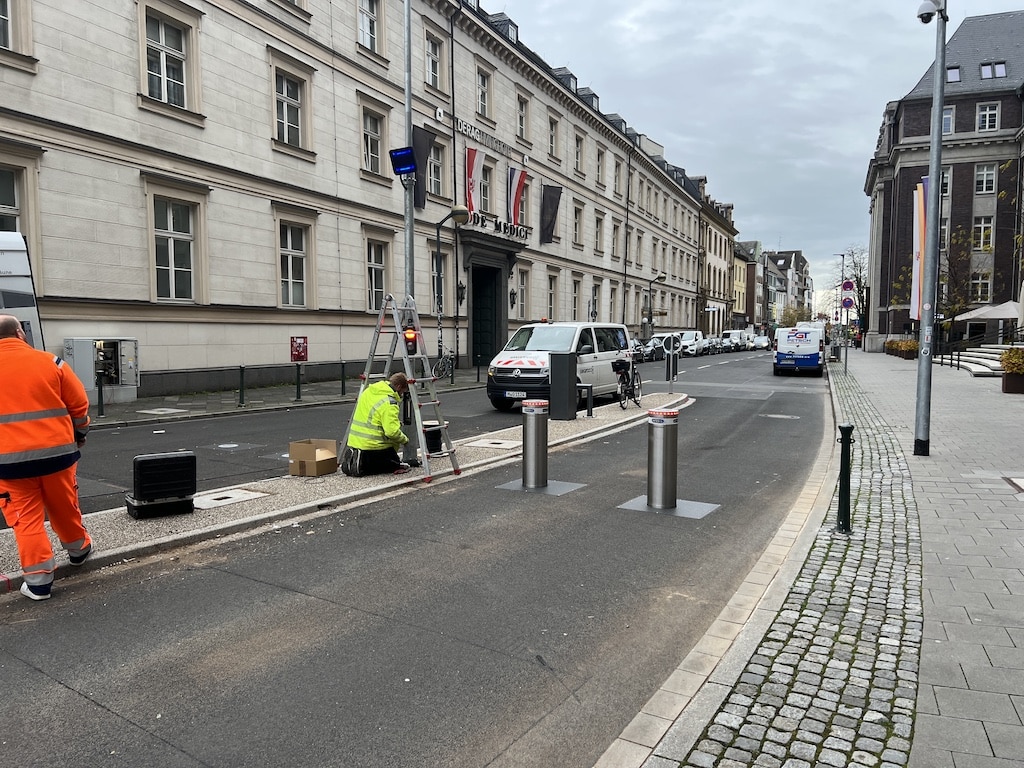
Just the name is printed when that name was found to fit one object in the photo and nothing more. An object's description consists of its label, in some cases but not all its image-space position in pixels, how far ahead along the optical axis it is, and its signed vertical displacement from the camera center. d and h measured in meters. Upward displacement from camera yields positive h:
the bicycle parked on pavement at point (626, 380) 15.57 -1.11
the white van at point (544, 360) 14.87 -0.63
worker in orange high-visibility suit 4.43 -0.74
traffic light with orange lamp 8.56 -0.09
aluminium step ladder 8.21 -0.34
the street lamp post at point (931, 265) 9.30 +0.90
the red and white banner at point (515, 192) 32.50 +6.43
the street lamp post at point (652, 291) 54.87 +3.19
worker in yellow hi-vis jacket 7.90 -1.14
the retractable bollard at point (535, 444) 7.93 -1.27
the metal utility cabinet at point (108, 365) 14.68 -0.71
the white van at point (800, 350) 29.20 -0.80
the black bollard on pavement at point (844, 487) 5.98 -1.33
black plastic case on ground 6.22 -1.38
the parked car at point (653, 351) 43.62 -1.24
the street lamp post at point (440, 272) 26.56 +2.35
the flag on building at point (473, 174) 29.28 +6.60
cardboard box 8.17 -1.50
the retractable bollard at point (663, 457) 6.97 -1.25
